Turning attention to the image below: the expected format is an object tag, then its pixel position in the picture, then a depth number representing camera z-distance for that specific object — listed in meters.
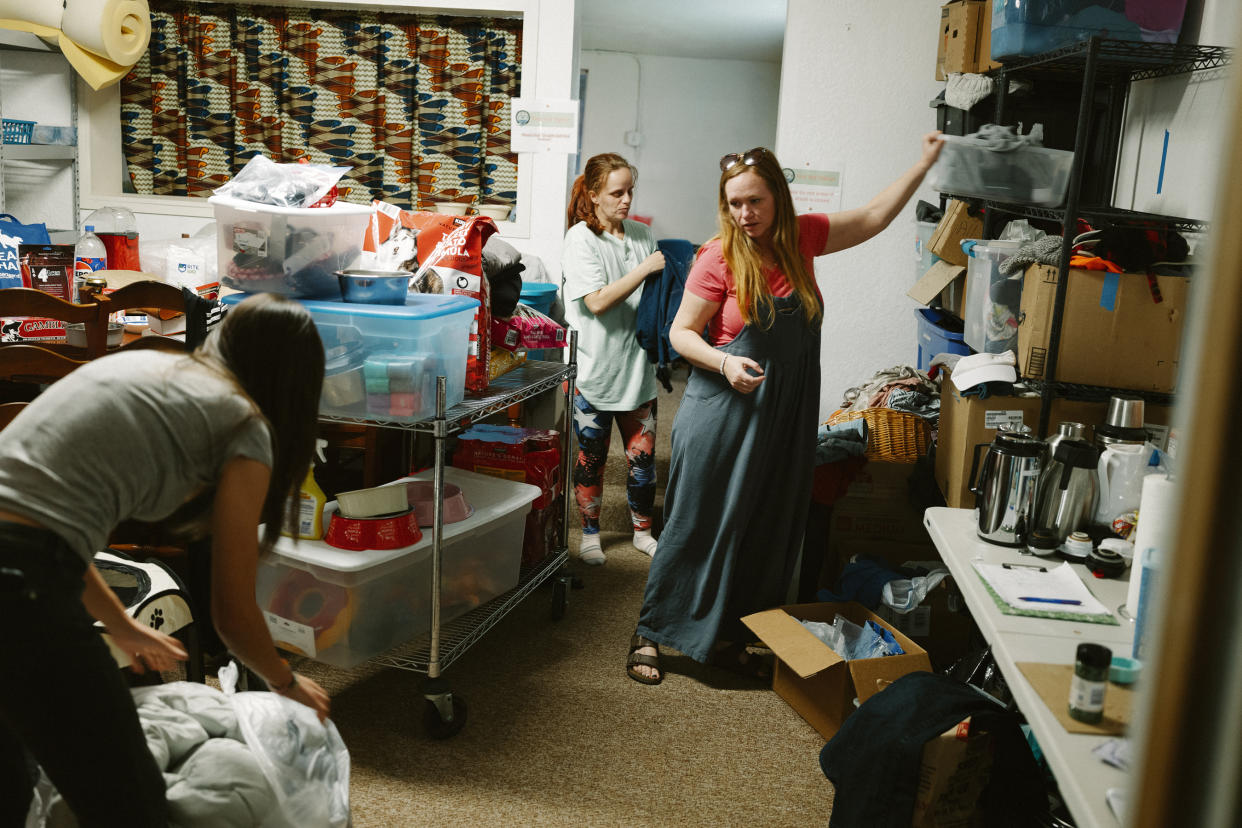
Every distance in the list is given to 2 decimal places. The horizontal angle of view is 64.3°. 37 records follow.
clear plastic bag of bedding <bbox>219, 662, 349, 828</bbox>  1.55
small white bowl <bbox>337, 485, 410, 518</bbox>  2.33
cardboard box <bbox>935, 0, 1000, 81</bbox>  3.28
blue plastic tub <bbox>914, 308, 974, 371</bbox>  3.21
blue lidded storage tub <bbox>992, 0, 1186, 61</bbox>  2.60
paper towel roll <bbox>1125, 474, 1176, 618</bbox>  1.53
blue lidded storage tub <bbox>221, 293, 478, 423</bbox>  2.23
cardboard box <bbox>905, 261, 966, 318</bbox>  3.41
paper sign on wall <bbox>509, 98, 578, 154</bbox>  3.79
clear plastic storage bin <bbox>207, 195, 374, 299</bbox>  2.22
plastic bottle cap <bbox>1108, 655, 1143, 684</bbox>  1.29
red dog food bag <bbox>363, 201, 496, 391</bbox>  2.55
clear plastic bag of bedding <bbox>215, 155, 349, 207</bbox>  2.27
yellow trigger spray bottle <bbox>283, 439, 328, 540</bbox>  2.34
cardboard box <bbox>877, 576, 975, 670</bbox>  2.75
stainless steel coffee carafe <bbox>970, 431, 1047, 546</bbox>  1.87
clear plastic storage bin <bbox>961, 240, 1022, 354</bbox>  2.74
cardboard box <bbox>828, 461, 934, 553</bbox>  3.09
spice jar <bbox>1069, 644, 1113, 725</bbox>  1.20
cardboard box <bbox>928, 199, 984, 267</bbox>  3.39
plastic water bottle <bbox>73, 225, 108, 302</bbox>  3.21
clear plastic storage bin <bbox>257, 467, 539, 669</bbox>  2.29
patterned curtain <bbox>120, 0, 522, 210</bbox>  3.94
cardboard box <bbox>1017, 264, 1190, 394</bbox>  2.41
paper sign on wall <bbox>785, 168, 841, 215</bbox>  3.96
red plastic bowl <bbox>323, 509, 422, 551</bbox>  2.31
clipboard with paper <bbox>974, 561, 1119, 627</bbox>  1.57
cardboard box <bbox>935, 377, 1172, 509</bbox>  2.60
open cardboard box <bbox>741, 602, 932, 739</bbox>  2.34
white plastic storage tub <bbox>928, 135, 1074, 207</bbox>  2.57
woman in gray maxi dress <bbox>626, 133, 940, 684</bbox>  2.54
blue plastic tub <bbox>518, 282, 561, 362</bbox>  3.62
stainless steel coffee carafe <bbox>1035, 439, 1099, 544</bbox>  1.82
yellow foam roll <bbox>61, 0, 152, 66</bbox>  3.42
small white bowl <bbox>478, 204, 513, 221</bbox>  3.94
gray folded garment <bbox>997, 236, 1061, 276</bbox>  2.53
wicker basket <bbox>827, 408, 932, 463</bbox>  3.13
